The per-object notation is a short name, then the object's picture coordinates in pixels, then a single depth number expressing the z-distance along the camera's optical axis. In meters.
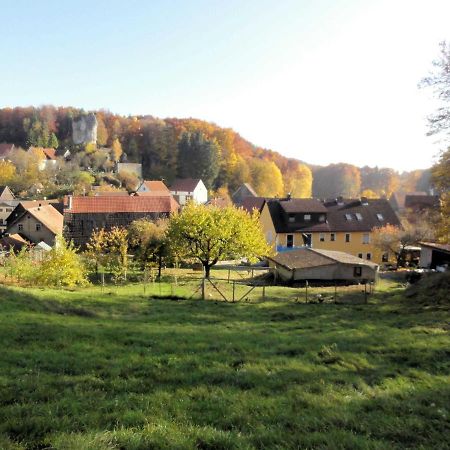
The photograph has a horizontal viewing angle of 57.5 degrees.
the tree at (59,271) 27.19
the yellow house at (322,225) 50.25
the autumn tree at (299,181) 127.94
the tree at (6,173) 93.44
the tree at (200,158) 112.94
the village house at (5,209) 70.88
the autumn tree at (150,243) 36.72
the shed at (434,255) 36.19
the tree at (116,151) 129.25
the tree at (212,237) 35.56
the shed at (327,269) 33.28
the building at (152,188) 93.38
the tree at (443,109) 20.06
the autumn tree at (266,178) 117.81
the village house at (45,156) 109.19
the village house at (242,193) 103.69
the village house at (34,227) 52.56
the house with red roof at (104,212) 52.25
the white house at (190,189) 101.94
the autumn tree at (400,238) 42.81
